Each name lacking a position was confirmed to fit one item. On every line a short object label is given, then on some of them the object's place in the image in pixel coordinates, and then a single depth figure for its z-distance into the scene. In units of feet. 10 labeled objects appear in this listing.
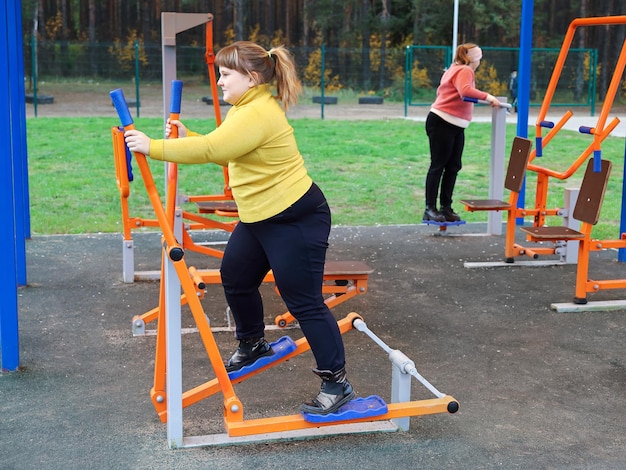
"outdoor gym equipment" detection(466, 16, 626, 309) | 18.79
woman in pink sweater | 23.91
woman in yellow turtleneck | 10.76
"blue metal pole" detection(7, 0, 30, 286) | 18.65
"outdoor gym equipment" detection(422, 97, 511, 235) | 25.20
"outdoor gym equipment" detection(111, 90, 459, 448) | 10.53
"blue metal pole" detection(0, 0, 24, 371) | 13.76
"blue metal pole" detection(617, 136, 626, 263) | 21.74
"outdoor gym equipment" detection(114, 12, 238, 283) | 16.78
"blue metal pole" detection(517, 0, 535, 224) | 26.40
